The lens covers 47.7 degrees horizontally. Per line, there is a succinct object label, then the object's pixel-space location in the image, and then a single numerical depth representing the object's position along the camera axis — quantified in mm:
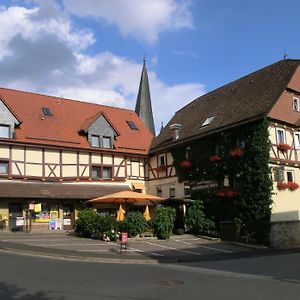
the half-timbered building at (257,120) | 20990
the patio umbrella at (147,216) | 20356
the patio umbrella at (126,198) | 20131
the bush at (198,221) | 21827
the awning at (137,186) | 26783
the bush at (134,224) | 19525
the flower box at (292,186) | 21199
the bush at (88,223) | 19360
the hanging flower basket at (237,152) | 20913
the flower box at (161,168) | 26342
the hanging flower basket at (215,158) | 22068
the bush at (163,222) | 19834
